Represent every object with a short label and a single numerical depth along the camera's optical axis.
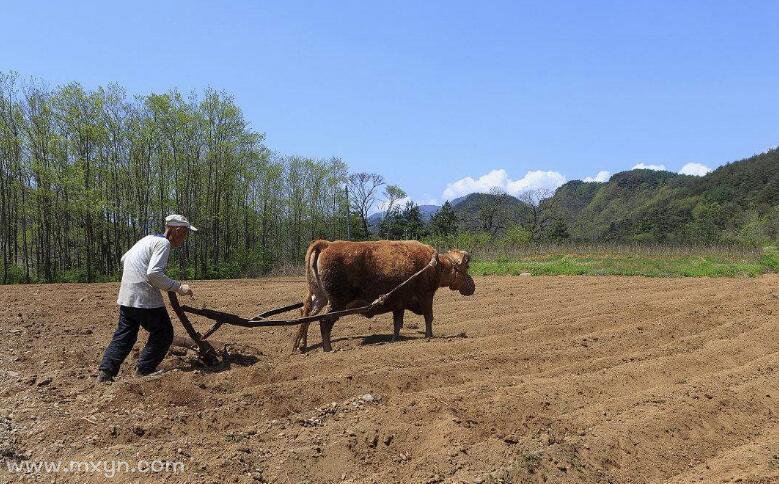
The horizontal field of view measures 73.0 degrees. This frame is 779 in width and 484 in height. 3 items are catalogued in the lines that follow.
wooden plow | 6.08
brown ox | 7.97
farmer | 5.69
